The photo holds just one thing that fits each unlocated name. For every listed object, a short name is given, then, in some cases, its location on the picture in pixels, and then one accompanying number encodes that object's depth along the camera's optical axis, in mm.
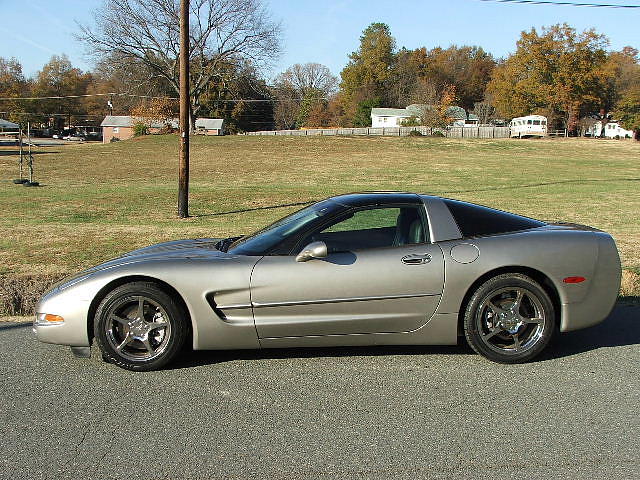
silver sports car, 4562
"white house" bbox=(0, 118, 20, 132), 65656
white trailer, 76062
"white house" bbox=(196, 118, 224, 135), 83825
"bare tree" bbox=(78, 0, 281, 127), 54781
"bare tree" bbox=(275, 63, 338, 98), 111188
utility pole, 14820
